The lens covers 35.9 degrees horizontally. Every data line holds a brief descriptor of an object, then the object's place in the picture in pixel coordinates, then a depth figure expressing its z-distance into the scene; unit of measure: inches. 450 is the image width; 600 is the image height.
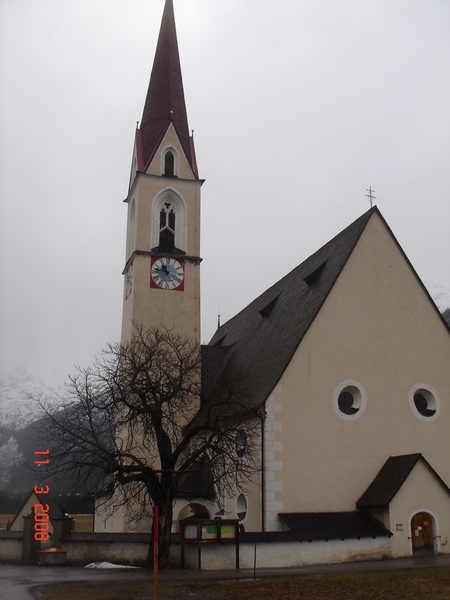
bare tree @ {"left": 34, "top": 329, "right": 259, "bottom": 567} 865.5
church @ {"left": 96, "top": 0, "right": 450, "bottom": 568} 935.0
